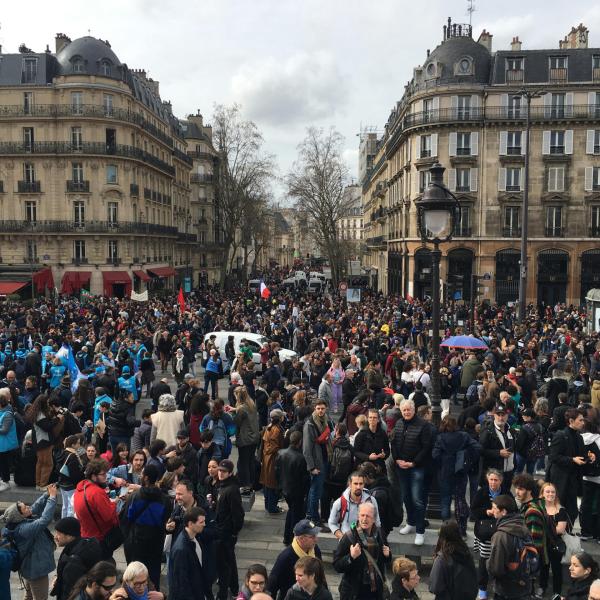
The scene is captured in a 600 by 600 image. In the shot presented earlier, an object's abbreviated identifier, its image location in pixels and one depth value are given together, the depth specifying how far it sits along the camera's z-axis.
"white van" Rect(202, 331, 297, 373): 18.86
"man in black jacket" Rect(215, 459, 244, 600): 6.45
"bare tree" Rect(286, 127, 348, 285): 55.62
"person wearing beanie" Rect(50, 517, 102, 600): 5.07
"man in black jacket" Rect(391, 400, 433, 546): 7.47
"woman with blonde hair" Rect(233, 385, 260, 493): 9.37
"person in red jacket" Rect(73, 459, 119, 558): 6.02
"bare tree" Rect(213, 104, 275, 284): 52.28
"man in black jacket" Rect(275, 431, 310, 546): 7.71
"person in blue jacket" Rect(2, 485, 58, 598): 5.79
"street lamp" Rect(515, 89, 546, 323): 23.38
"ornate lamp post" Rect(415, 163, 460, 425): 8.41
